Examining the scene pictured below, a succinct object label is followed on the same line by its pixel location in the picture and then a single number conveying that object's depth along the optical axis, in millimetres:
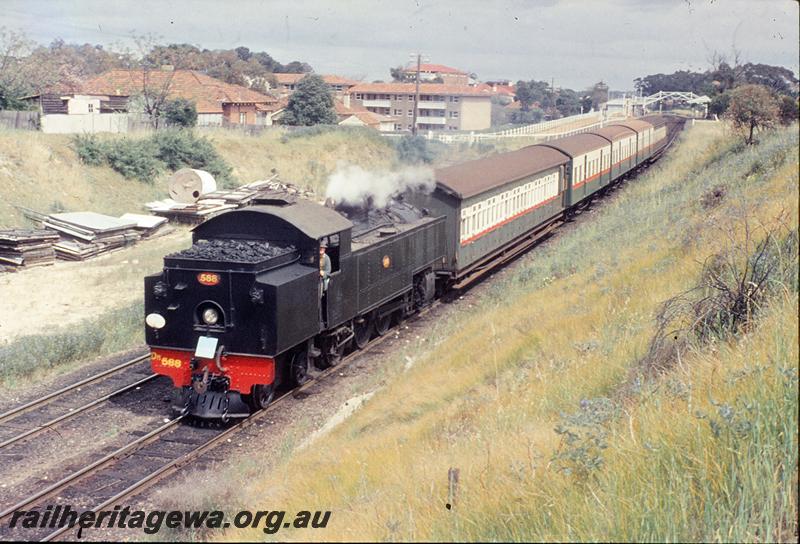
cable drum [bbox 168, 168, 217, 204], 34750
